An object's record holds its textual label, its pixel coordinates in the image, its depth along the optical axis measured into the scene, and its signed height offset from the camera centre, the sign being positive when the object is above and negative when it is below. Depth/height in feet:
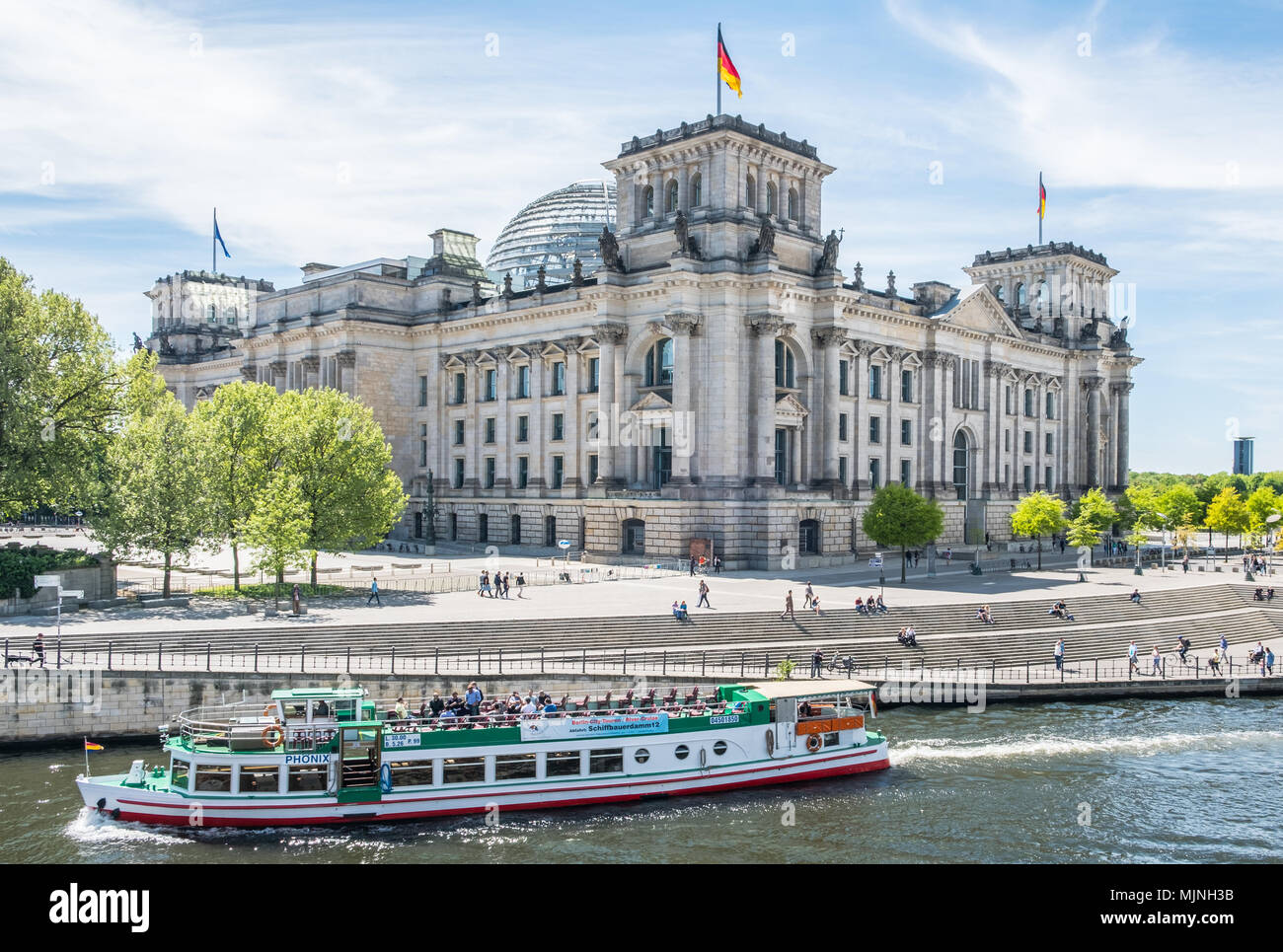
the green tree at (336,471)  169.07 +4.71
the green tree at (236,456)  169.58 +6.98
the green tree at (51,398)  163.94 +16.27
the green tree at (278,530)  153.58 -4.23
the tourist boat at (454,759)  90.89 -22.94
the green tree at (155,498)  159.33 +0.20
